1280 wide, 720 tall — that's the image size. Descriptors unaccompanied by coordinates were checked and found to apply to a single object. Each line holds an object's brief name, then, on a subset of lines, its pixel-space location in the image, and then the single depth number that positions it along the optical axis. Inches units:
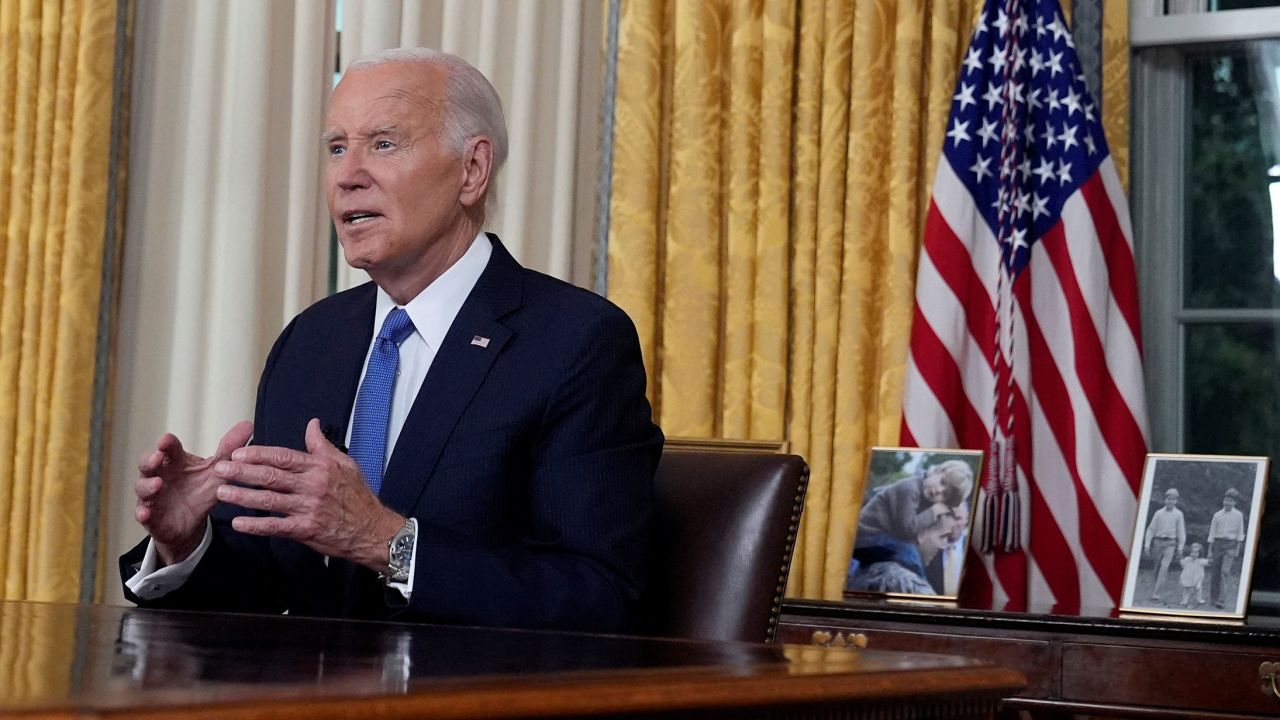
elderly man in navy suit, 76.3
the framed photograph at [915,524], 136.7
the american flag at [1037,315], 147.7
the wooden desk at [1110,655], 115.2
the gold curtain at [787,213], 155.6
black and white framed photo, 125.3
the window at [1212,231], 157.9
